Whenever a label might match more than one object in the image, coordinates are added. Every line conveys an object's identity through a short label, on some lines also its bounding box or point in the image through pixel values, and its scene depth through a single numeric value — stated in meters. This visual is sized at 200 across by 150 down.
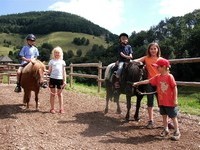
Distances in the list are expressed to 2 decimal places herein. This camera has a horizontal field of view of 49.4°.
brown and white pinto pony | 4.79
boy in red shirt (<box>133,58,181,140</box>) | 3.86
